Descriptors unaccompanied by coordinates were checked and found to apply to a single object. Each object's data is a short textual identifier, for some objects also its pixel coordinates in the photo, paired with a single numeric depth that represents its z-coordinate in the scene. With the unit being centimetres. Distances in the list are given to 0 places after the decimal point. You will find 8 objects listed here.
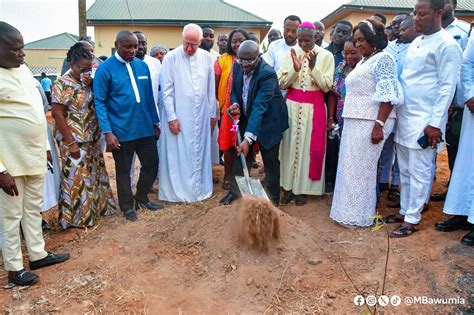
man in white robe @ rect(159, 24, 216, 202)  455
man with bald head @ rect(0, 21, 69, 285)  277
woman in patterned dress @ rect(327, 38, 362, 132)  432
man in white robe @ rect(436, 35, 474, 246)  342
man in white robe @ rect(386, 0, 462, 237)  327
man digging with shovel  400
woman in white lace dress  346
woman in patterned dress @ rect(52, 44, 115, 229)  374
